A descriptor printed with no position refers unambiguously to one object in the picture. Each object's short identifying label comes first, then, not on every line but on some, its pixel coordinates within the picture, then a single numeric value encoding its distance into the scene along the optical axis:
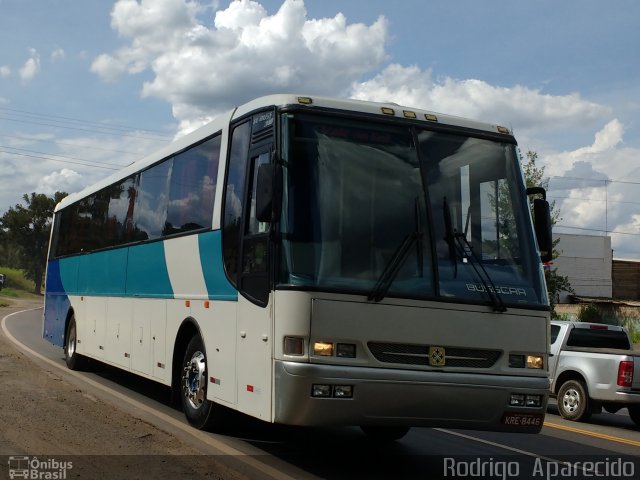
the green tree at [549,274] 34.25
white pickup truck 13.62
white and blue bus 7.17
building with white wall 71.31
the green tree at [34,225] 87.06
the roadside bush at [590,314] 43.59
